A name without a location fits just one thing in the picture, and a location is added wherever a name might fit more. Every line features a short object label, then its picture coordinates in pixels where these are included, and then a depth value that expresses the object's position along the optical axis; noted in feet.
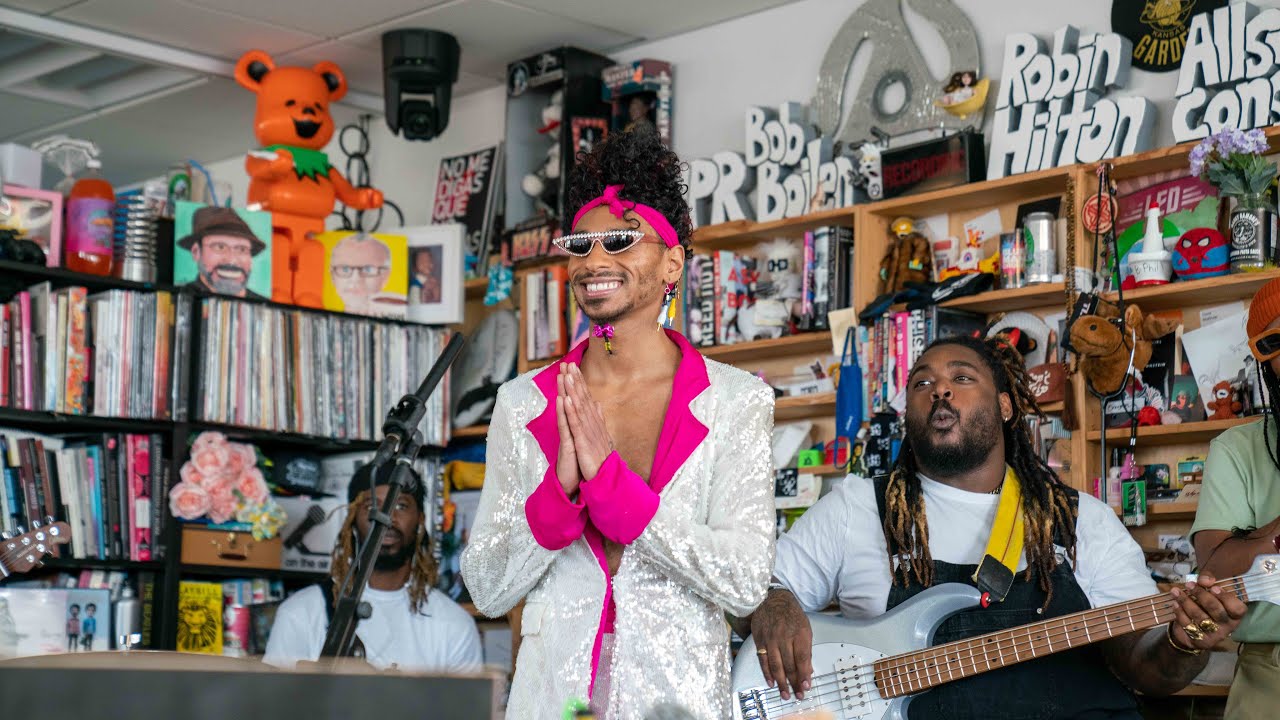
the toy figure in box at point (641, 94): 16.48
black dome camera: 16.63
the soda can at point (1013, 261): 12.99
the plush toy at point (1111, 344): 11.96
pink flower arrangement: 15.14
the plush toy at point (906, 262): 13.79
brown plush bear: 11.73
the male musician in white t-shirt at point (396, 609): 14.67
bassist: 9.39
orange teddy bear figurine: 16.62
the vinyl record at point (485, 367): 17.21
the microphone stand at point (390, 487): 7.95
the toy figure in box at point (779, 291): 14.66
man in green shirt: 9.60
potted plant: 11.56
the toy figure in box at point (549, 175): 16.81
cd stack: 15.48
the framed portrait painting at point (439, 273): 17.37
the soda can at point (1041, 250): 12.80
